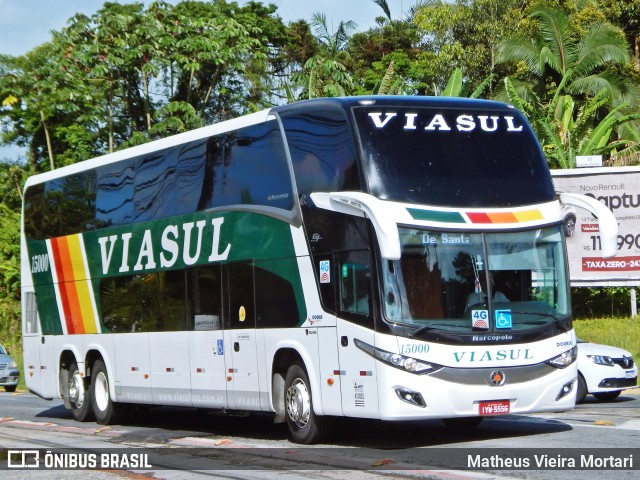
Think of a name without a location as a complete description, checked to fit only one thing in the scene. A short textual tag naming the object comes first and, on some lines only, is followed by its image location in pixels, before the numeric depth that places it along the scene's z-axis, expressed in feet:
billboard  97.76
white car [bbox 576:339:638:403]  63.36
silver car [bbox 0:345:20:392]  103.55
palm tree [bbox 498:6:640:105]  133.80
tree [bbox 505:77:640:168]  106.73
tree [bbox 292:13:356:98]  122.13
